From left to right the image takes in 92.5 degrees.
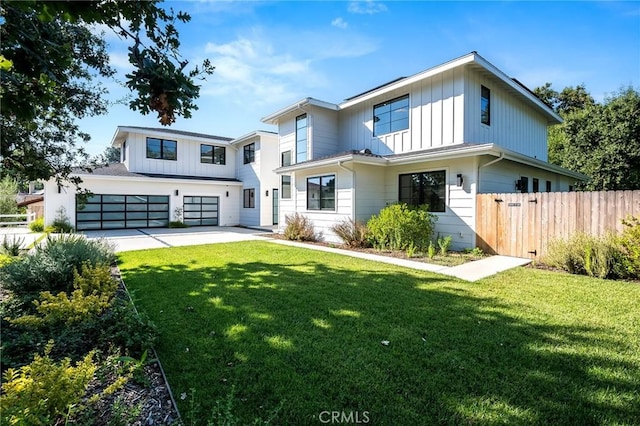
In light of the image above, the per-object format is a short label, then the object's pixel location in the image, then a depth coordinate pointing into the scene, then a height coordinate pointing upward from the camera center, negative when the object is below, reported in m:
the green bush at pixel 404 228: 9.16 -0.46
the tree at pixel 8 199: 21.73 +0.82
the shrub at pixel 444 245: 8.59 -0.92
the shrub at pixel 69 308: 3.32 -1.11
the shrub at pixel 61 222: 14.53 -0.56
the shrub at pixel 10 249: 7.19 -0.93
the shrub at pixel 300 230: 12.27 -0.74
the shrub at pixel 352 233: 10.29 -0.70
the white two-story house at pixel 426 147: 9.45 +2.52
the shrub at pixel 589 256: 6.07 -0.87
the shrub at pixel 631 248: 5.88 -0.66
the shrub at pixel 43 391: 1.74 -1.13
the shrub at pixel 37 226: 15.04 -0.76
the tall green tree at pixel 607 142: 17.06 +4.23
